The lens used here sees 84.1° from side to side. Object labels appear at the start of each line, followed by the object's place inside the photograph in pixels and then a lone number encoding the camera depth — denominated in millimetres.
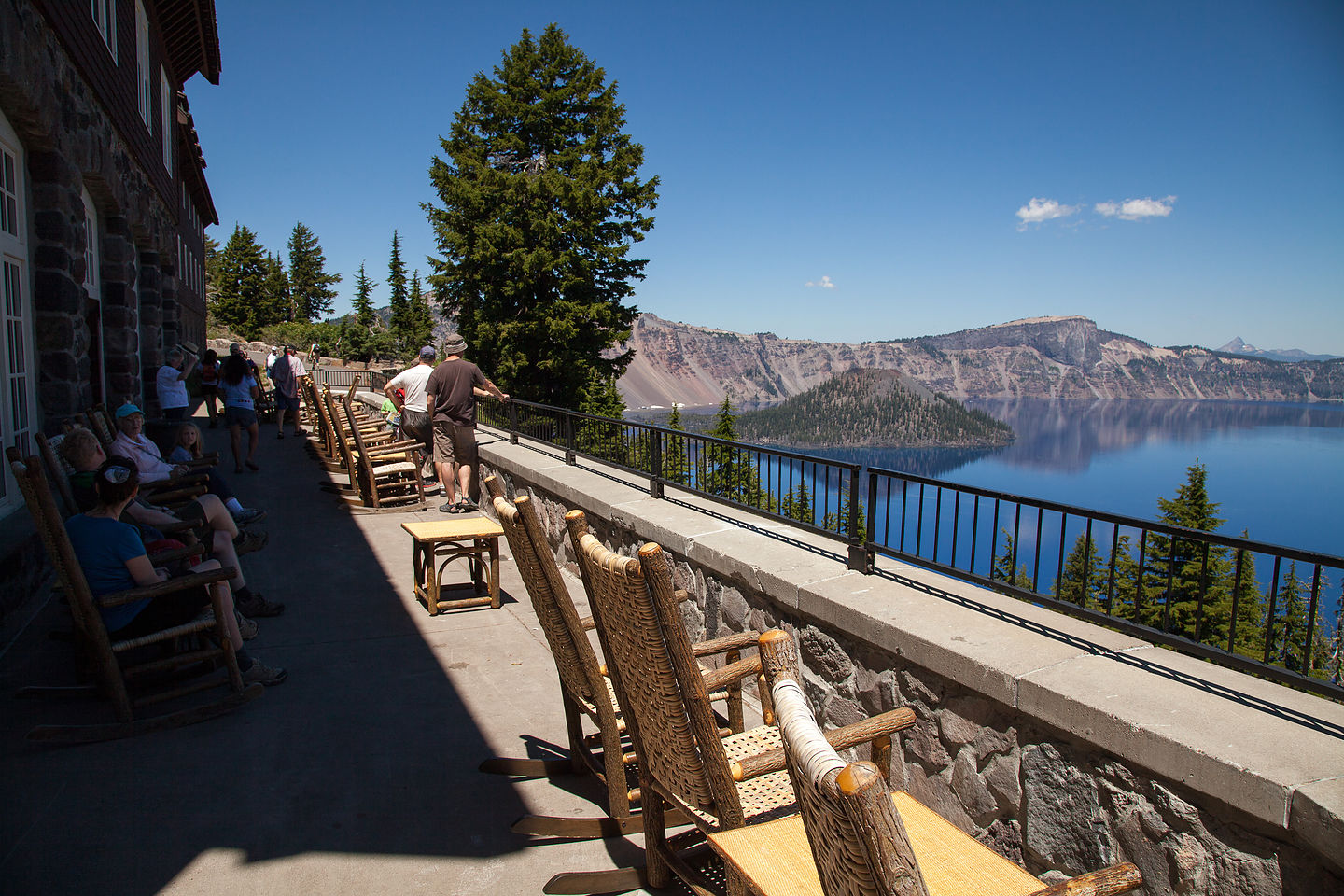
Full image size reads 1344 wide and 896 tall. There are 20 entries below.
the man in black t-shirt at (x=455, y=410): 8008
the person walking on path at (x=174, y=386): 8992
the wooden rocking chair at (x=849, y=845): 958
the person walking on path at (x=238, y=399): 9734
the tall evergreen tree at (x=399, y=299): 72925
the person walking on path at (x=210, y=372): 14047
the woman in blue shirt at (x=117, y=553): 3498
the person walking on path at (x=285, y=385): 14453
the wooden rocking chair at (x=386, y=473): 8367
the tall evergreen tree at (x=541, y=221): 27812
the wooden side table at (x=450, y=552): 5270
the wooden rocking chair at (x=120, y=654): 3250
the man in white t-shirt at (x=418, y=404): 9258
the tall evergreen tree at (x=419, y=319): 64500
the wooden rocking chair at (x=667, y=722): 1916
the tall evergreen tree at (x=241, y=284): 62500
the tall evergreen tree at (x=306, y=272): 85375
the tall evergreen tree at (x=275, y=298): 65438
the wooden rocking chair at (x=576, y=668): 2566
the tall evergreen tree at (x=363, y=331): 54316
